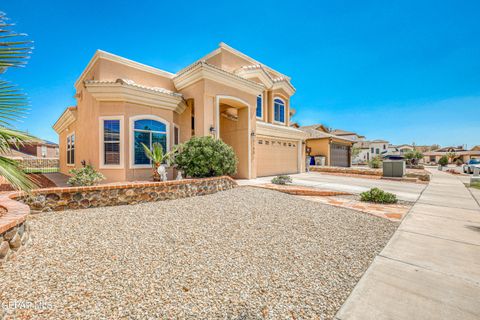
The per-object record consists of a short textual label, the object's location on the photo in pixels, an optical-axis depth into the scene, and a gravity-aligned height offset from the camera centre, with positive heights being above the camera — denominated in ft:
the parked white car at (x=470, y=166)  73.10 -2.87
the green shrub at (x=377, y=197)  24.32 -4.79
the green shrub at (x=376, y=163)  82.28 -1.85
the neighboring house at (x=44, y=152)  103.55 +5.04
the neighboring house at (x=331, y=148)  80.48 +5.26
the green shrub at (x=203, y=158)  27.89 +0.33
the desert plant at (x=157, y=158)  28.17 +0.36
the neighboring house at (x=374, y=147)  193.88 +12.24
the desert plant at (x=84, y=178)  23.72 -2.11
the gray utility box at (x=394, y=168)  47.52 -2.22
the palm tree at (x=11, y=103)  7.84 +2.59
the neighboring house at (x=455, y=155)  169.81 +3.36
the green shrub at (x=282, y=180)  34.35 -3.60
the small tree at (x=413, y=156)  111.04 +1.84
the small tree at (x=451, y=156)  165.99 +2.40
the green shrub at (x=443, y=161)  107.84 -1.21
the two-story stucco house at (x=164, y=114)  30.96 +8.62
